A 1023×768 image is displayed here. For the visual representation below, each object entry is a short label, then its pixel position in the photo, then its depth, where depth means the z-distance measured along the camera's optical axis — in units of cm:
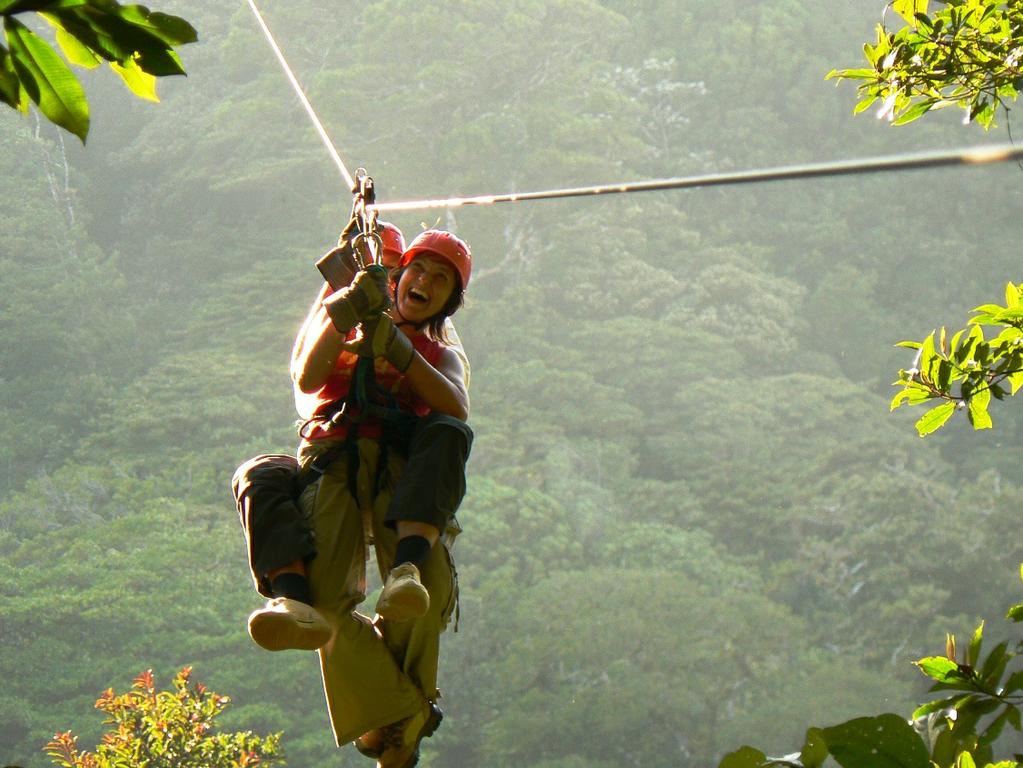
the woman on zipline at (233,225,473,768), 760
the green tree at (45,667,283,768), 1307
